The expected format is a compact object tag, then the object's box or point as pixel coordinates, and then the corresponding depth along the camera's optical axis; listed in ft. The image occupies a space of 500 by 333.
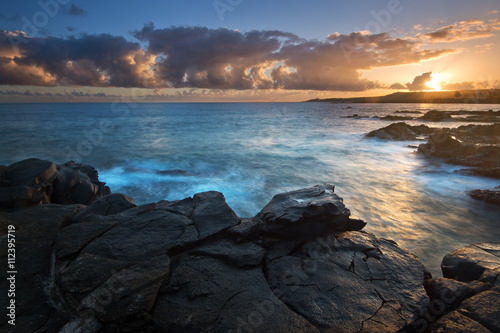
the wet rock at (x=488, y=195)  31.22
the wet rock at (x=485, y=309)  10.65
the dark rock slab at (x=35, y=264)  10.55
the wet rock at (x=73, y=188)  27.50
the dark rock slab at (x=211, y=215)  16.53
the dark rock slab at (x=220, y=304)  10.32
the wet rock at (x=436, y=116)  153.07
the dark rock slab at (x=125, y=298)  10.12
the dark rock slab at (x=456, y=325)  10.43
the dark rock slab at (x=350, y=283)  11.07
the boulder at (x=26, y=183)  20.17
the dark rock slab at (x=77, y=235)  13.79
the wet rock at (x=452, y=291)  12.37
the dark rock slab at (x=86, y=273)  11.29
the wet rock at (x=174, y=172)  51.03
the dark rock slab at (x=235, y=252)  14.02
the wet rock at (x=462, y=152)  44.91
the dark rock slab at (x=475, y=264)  13.64
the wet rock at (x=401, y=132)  83.29
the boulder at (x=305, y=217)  16.06
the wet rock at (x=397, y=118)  169.67
